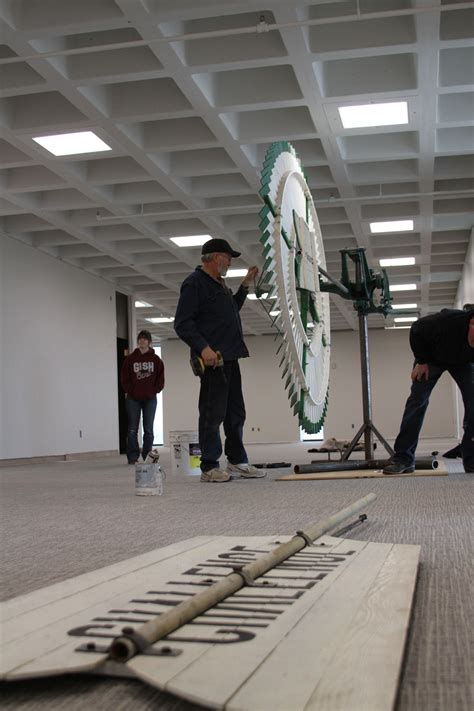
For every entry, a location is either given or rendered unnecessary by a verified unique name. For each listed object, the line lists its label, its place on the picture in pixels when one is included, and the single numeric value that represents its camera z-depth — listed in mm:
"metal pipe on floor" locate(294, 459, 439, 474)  5340
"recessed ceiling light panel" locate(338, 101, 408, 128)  7844
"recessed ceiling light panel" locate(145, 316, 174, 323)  21141
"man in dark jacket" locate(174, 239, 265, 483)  5023
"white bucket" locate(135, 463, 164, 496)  4152
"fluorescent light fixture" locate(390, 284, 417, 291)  17550
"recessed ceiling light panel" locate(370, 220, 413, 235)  12367
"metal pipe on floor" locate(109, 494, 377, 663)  1047
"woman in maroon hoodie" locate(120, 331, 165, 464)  9281
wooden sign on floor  950
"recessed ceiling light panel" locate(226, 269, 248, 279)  15652
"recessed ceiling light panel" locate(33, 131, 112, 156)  8258
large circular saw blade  3738
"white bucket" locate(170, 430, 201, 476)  6199
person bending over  4844
